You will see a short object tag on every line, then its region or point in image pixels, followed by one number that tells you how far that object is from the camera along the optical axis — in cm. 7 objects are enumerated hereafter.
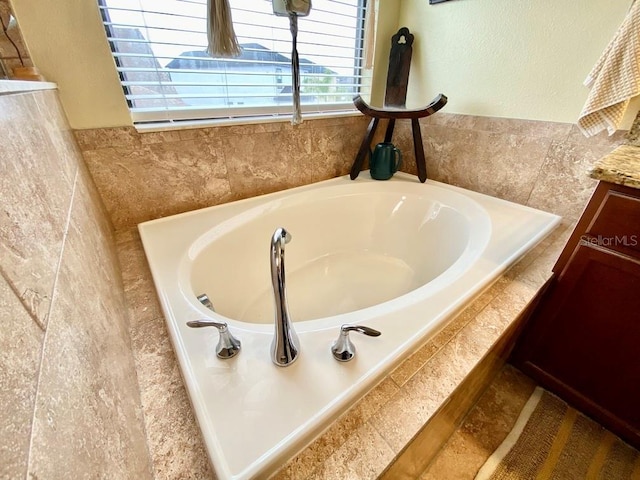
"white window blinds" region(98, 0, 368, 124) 95
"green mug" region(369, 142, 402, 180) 148
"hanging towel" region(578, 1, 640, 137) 83
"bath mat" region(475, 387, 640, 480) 84
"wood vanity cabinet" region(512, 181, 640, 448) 73
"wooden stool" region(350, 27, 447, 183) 135
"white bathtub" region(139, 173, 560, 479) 47
